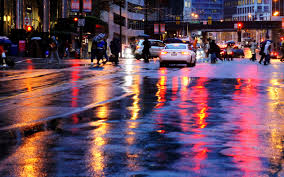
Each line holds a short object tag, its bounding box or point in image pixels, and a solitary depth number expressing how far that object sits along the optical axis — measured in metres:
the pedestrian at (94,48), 35.59
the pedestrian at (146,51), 42.94
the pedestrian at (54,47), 36.34
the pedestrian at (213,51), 42.97
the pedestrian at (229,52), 54.20
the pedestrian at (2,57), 30.95
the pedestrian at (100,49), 35.78
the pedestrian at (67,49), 55.38
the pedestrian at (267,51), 40.44
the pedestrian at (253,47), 53.95
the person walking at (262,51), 40.96
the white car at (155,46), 52.69
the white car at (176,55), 35.53
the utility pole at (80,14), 48.50
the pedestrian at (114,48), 40.33
